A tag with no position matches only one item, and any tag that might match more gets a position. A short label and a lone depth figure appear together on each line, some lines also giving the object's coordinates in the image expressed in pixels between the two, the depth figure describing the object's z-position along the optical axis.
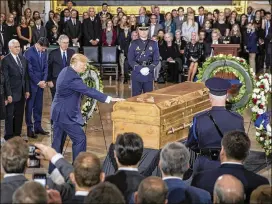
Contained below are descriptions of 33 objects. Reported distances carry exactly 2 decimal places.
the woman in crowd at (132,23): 17.39
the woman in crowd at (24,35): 16.81
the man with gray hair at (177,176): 4.59
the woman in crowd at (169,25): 17.57
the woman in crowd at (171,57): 16.55
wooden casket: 7.34
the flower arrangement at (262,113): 9.02
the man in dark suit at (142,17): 18.03
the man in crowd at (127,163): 4.77
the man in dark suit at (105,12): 17.96
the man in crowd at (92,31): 17.31
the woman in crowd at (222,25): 17.45
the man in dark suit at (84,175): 4.39
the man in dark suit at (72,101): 7.71
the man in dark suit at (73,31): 17.33
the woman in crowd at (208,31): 16.77
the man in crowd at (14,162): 4.48
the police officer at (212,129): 6.21
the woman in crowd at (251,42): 17.66
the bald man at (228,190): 4.10
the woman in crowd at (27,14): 17.53
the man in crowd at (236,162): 4.92
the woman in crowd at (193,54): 15.86
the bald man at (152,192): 4.07
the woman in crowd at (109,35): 17.11
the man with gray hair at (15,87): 9.57
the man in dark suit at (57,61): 10.44
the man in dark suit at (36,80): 10.20
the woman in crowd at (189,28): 17.36
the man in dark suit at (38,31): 16.84
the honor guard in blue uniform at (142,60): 10.89
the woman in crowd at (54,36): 17.14
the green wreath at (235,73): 10.88
